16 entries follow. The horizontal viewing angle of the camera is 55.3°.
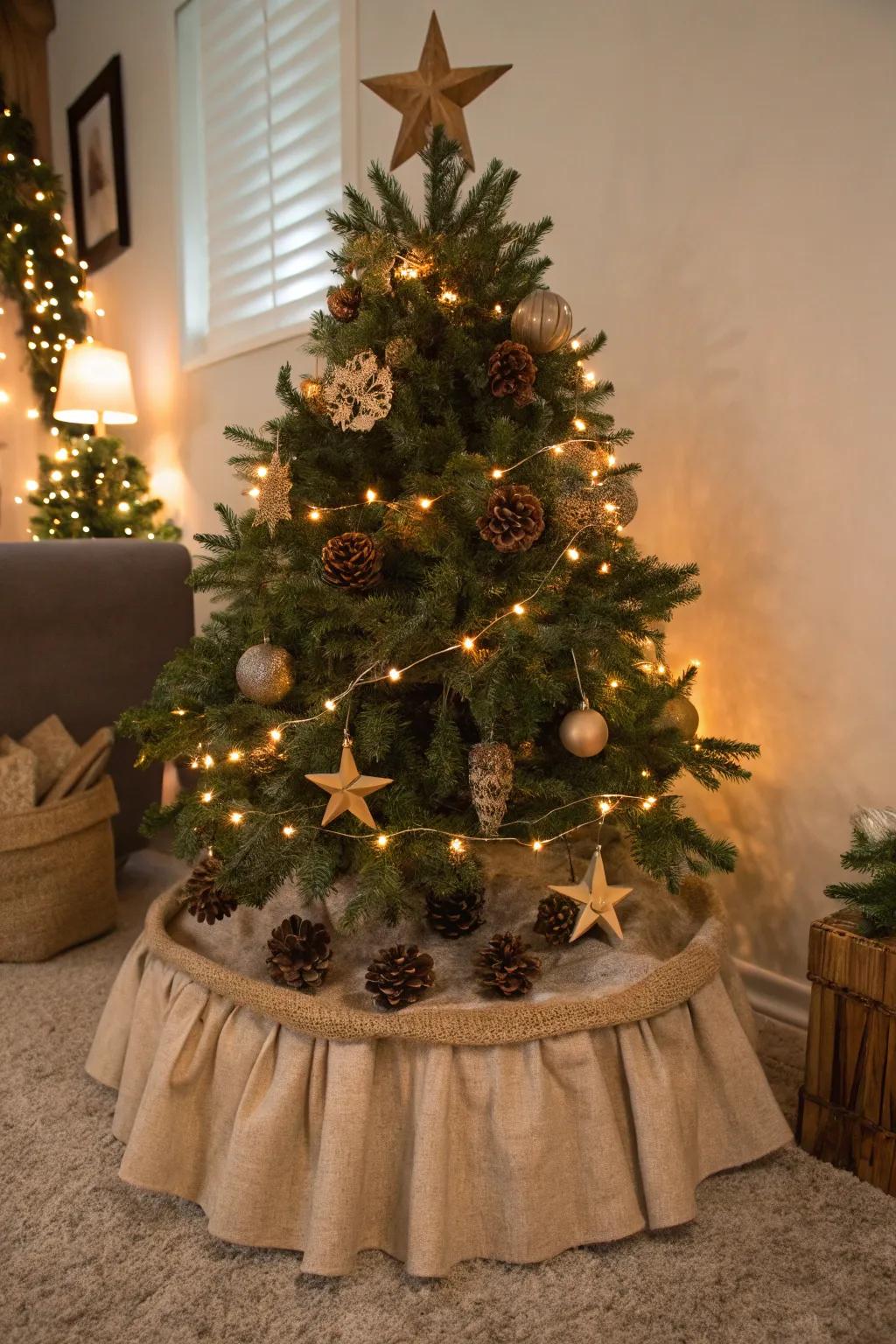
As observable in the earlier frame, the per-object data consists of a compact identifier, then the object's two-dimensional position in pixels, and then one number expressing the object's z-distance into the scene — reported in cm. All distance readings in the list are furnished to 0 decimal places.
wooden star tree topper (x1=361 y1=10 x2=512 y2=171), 131
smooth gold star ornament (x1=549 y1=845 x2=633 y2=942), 111
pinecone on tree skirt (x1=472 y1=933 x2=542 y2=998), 106
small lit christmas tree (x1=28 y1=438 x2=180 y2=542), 288
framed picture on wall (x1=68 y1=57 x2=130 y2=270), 311
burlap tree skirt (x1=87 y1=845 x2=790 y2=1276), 95
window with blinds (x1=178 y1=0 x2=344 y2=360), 234
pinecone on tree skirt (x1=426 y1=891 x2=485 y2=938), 125
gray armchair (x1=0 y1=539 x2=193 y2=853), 184
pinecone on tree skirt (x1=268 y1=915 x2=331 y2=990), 108
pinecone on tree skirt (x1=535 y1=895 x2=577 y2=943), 123
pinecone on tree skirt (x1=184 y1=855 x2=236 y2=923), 120
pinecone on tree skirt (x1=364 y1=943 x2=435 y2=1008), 104
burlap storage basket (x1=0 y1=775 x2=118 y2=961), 158
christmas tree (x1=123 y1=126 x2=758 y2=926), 112
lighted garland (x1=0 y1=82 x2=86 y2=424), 323
